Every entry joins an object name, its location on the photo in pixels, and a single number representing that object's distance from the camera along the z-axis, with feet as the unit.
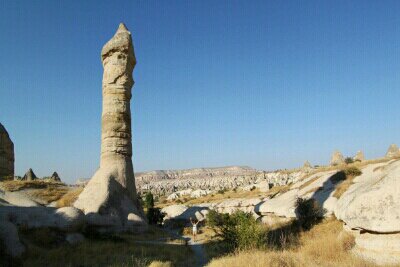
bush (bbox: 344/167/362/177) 53.62
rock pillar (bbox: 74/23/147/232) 49.85
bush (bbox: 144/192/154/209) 99.96
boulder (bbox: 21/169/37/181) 103.82
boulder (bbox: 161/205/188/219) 87.15
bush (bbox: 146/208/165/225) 79.41
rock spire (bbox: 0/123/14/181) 78.18
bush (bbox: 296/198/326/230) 43.39
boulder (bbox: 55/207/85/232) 37.68
